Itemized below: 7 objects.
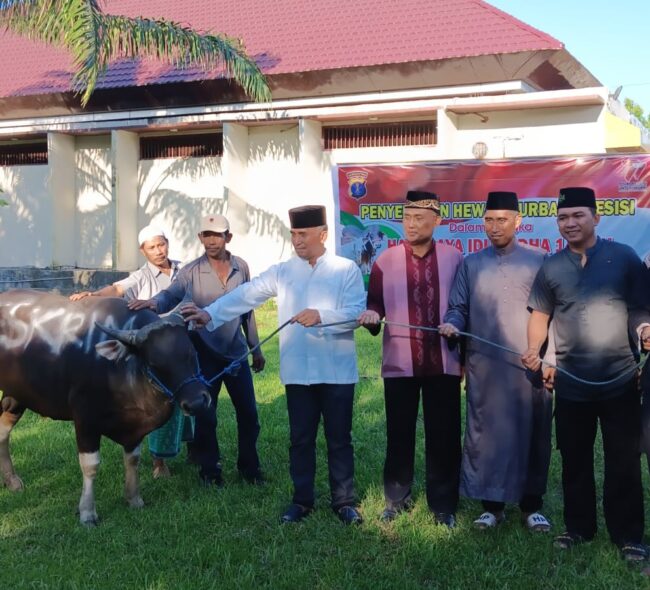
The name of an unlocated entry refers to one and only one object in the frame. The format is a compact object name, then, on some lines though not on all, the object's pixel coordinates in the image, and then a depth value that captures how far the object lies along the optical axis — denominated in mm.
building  14367
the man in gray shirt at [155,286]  5883
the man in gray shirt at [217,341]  5812
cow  5090
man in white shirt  5066
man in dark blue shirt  4395
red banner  9000
